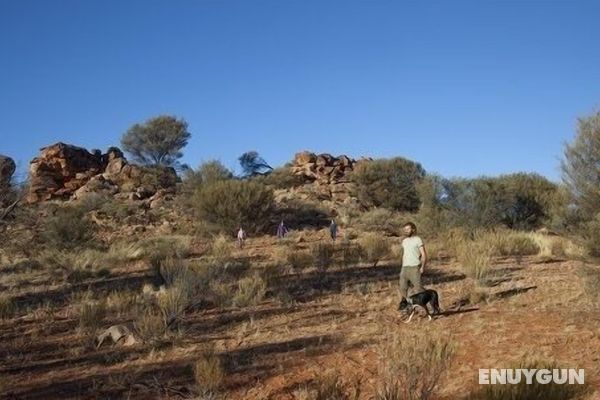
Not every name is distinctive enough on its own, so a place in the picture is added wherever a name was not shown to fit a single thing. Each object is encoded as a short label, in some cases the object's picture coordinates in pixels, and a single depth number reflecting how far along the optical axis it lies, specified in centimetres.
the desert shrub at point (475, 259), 1328
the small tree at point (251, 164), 5197
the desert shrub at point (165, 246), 1947
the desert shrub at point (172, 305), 989
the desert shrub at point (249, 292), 1183
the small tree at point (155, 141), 4972
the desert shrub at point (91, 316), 1020
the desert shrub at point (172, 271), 1336
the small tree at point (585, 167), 1009
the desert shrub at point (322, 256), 1652
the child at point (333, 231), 2269
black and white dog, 958
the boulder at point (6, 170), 1347
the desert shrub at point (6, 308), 1183
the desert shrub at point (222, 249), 1825
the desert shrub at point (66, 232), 2291
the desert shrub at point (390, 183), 3572
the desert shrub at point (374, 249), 1788
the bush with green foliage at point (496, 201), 2469
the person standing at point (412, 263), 1015
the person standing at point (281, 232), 2364
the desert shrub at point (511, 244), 1823
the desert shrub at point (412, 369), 492
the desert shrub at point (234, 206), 2684
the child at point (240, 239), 2220
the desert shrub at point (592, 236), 963
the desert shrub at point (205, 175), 3697
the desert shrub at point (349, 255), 1731
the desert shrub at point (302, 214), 3020
